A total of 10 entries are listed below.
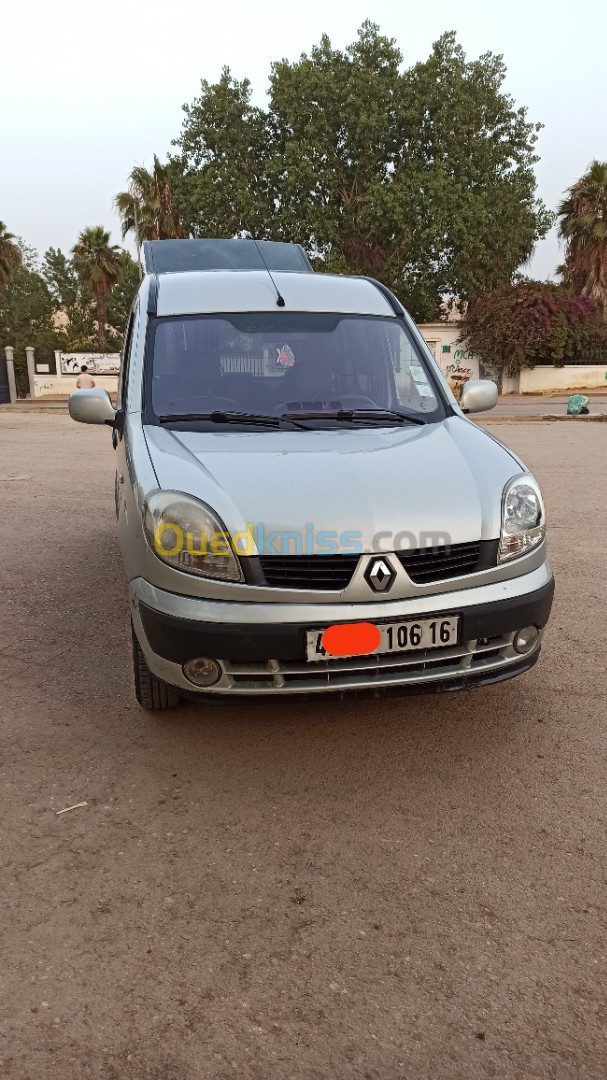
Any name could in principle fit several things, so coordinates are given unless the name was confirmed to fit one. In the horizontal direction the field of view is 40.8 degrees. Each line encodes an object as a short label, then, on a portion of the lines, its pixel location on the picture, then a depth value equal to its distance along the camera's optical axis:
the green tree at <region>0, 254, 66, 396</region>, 60.59
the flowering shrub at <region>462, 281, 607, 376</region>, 35.69
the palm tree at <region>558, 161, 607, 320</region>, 38.00
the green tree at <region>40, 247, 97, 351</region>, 65.31
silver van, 2.76
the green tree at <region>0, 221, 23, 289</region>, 36.56
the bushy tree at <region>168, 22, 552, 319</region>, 34.66
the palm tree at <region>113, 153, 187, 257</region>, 37.66
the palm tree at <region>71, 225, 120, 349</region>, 44.09
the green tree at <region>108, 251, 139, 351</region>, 45.91
